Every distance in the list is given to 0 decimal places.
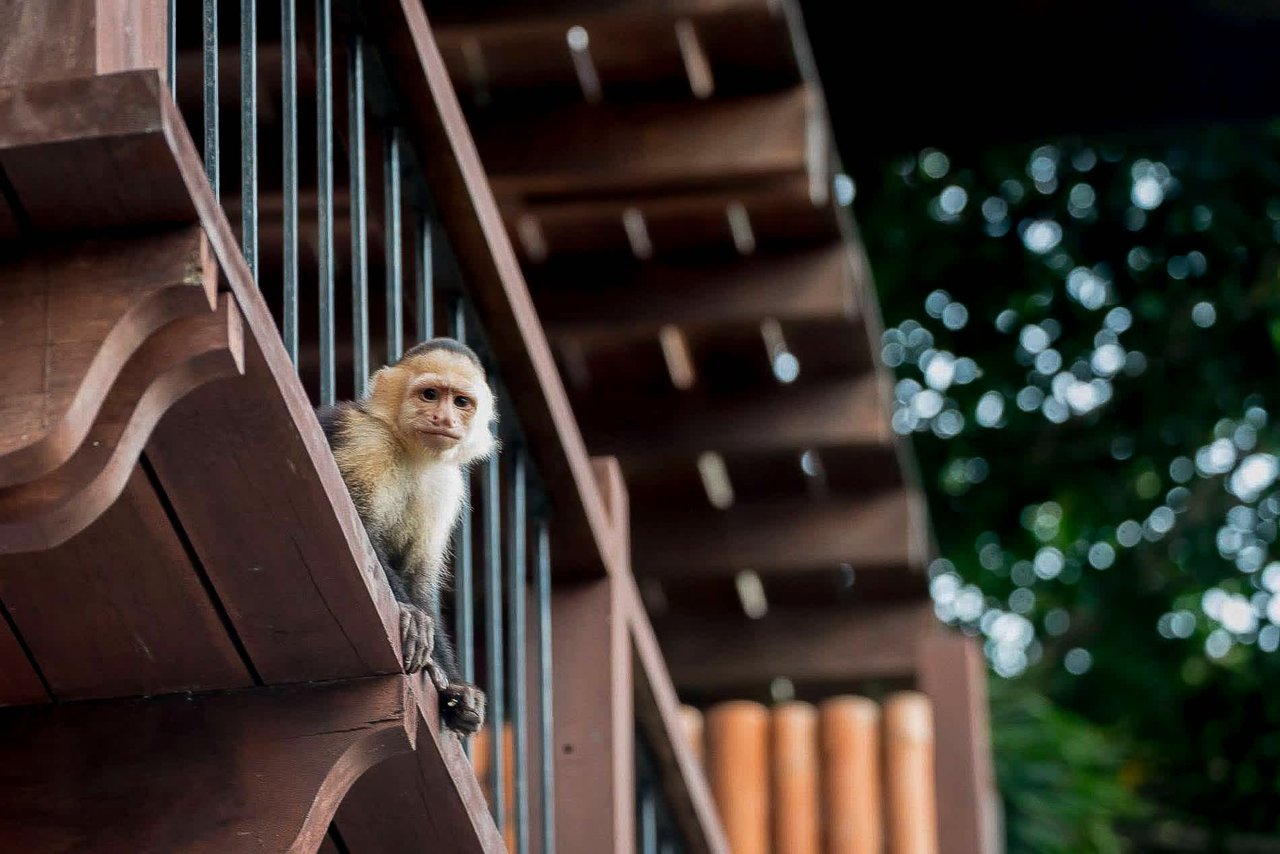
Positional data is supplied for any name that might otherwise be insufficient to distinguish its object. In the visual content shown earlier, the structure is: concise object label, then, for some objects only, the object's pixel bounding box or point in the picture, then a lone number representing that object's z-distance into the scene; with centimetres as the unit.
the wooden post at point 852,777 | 1095
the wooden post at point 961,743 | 1080
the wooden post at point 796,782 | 1105
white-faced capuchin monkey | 569
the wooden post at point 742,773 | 1116
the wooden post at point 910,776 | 1095
